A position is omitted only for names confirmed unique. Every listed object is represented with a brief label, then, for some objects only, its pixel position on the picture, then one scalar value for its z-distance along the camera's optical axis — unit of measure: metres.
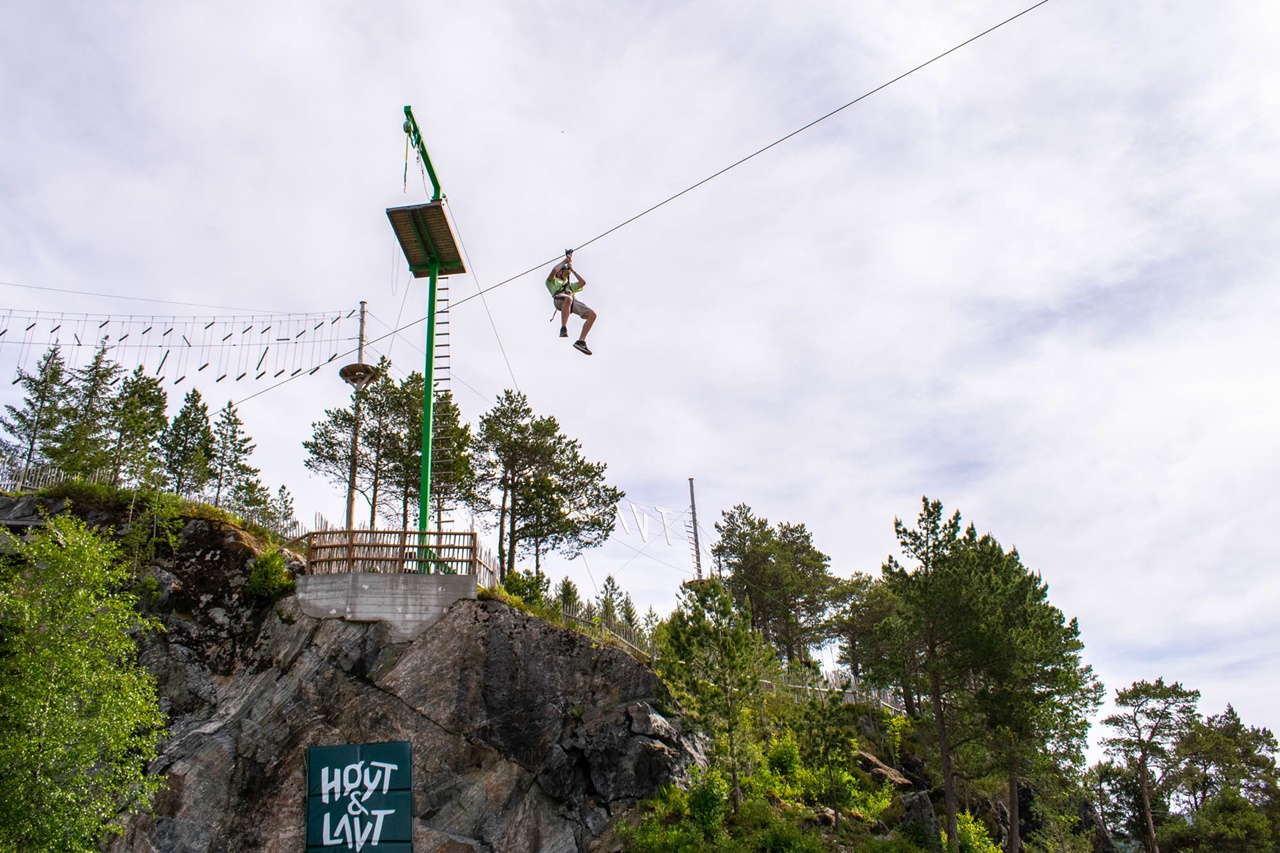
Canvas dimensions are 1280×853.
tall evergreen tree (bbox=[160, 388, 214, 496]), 38.81
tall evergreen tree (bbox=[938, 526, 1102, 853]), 23.36
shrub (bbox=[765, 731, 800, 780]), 23.16
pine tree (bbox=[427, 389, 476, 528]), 31.22
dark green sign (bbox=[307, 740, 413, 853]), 18.33
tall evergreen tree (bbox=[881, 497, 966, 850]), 24.52
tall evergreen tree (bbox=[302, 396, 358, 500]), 34.94
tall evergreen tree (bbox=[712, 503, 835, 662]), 41.22
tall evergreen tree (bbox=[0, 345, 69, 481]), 44.62
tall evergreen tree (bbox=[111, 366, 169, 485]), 25.38
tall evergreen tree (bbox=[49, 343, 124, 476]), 34.34
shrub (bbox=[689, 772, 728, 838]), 19.11
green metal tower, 24.16
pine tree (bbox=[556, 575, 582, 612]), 25.55
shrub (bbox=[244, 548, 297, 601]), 23.27
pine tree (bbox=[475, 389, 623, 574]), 32.47
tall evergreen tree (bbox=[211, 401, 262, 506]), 41.62
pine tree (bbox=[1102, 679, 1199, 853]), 38.81
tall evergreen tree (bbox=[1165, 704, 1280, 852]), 38.19
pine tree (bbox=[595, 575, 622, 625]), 26.25
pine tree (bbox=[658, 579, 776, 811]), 20.58
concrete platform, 21.86
